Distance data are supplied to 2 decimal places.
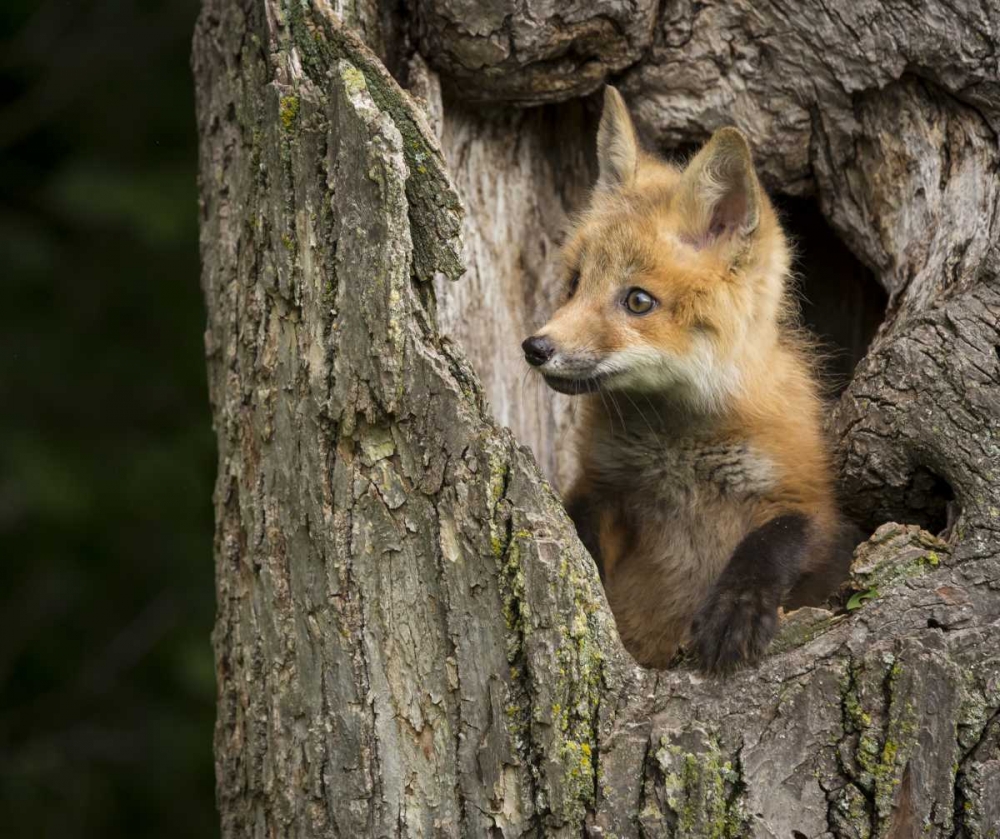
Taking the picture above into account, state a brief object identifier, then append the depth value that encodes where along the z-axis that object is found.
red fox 8.76
